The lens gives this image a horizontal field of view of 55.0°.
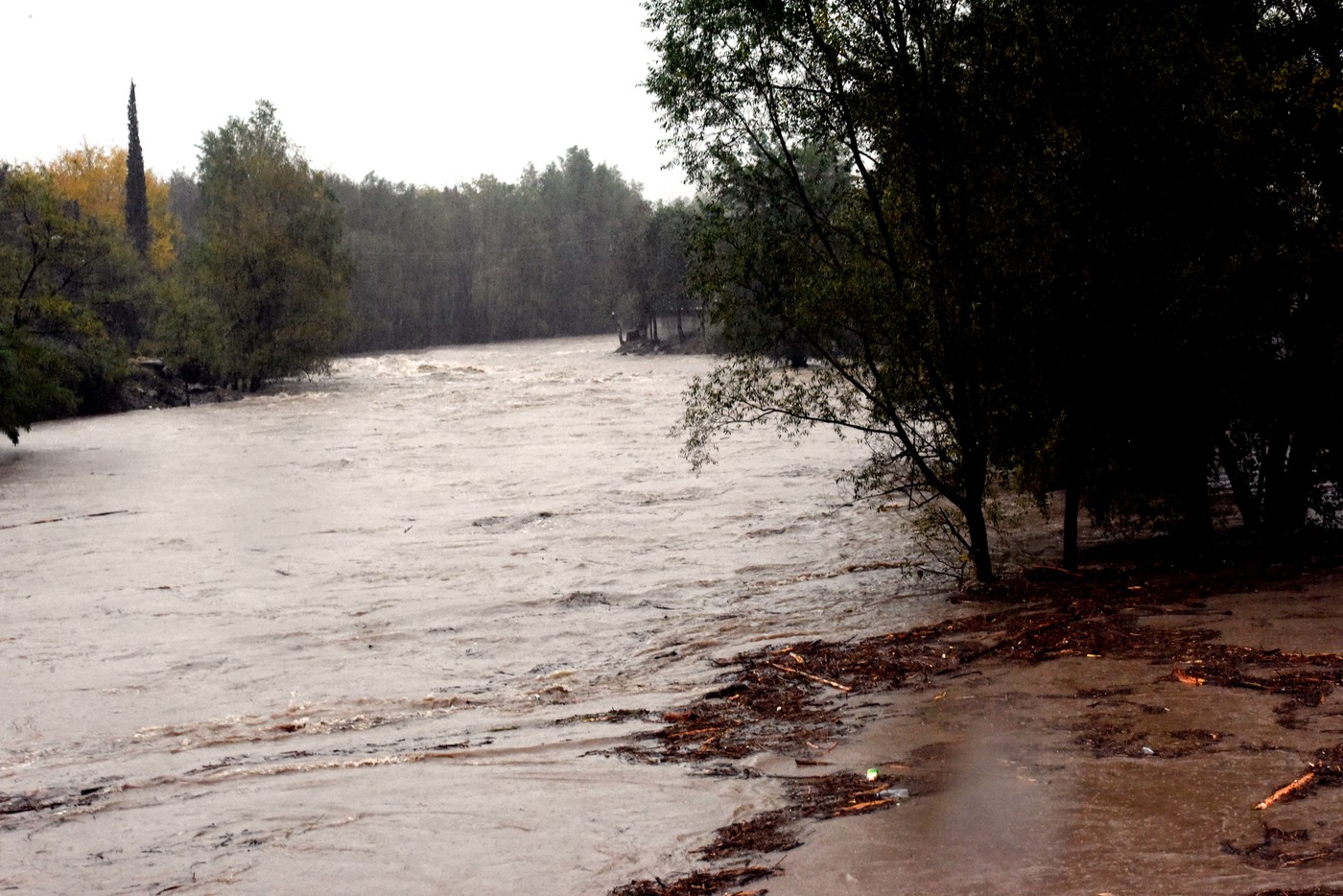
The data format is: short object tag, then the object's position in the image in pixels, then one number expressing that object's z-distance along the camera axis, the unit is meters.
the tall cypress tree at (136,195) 80.38
